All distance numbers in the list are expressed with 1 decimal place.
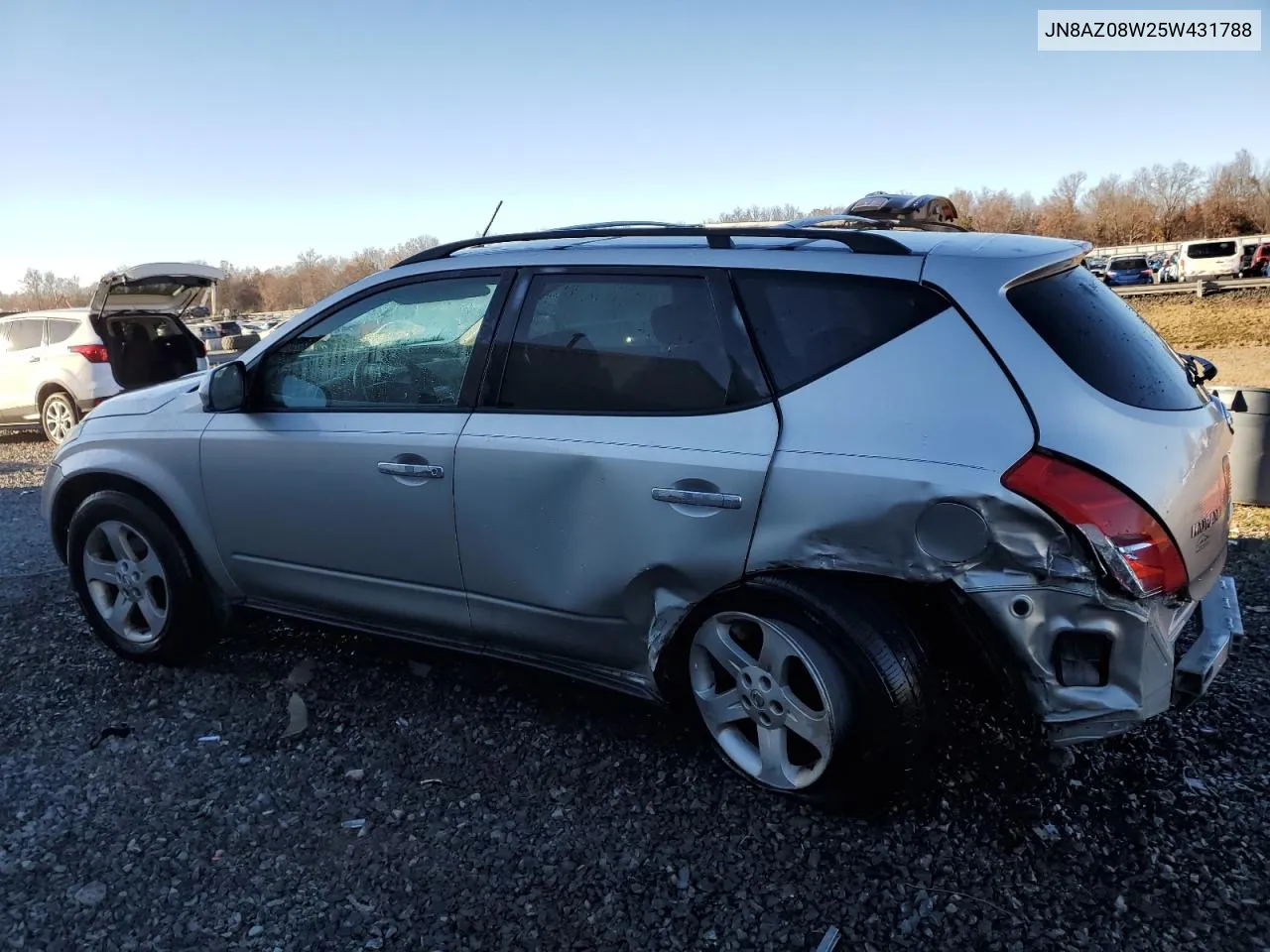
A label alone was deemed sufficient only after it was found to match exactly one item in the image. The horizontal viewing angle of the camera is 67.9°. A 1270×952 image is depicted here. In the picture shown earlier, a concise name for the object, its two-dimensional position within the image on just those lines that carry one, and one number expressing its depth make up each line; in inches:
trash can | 225.9
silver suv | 92.3
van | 1362.0
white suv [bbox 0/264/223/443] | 423.2
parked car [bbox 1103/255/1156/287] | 1472.7
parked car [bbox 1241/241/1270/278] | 1326.3
